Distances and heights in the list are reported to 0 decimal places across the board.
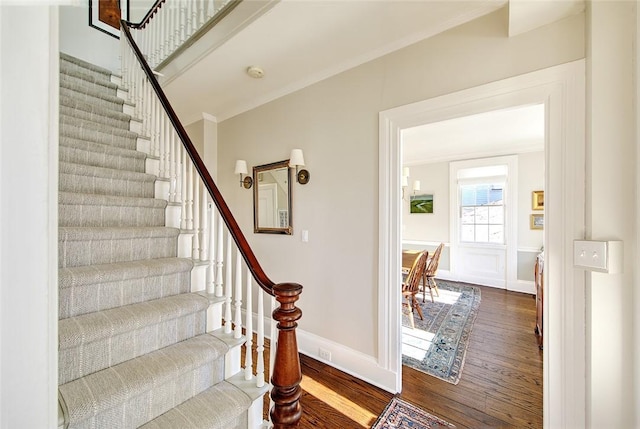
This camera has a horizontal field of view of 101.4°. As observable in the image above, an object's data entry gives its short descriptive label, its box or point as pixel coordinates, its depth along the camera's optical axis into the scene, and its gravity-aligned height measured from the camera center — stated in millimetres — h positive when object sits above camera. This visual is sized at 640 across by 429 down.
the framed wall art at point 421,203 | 5426 +242
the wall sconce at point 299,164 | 2463 +479
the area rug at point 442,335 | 2279 -1301
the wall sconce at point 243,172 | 3006 +486
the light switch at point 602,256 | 1199 -191
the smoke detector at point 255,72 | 2312 +1288
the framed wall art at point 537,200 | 4293 +247
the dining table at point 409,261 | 3613 -665
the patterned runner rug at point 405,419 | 1659 -1335
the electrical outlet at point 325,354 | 2328 -1259
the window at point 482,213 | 4750 +35
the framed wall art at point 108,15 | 3396 +2665
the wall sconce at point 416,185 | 5255 +597
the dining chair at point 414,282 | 3111 -809
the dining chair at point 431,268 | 3934 -803
